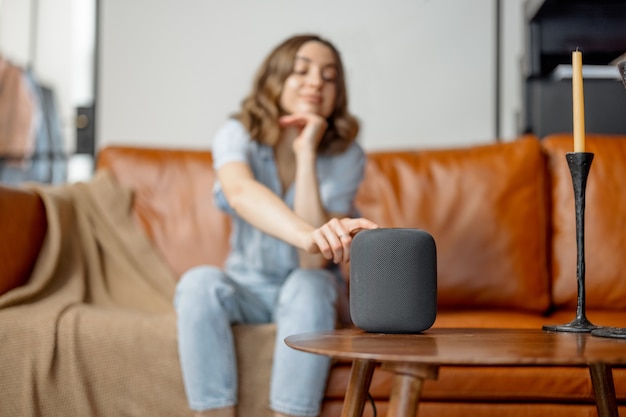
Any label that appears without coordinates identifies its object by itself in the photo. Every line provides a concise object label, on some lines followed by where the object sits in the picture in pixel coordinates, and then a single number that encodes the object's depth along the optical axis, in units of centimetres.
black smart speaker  90
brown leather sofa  179
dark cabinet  220
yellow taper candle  100
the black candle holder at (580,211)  99
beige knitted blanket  138
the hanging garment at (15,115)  286
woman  130
